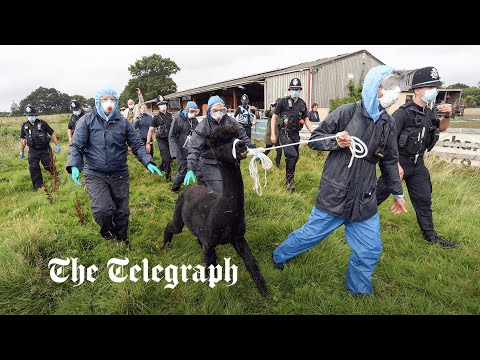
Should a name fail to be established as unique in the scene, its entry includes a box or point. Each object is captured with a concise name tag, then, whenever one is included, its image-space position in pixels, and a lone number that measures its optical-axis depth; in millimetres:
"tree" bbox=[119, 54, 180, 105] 56062
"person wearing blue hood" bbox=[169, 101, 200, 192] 7125
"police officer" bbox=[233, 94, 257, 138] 10125
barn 19672
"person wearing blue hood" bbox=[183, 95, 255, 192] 4312
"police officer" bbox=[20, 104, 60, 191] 7715
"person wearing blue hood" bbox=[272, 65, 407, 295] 2904
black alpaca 2838
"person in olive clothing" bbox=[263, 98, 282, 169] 8273
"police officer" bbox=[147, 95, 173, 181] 8180
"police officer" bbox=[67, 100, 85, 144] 8602
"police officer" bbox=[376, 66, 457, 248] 4059
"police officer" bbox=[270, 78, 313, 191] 6617
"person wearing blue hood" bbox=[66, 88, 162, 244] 3953
